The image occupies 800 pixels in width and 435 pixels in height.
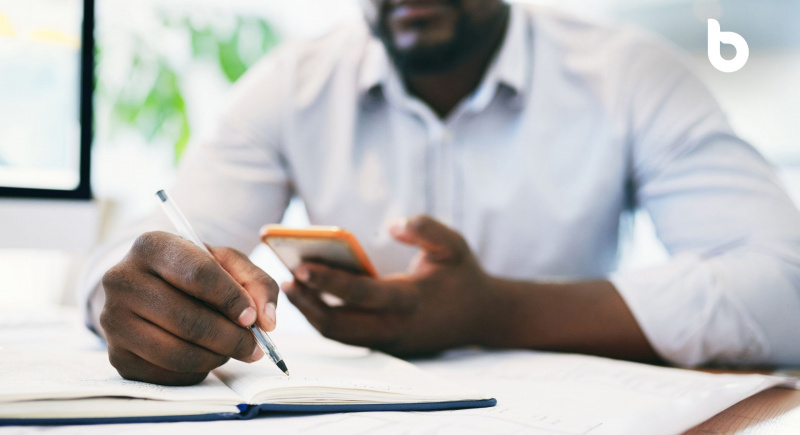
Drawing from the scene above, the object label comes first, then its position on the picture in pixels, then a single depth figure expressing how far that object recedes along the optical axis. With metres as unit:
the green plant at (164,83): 2.23
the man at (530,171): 0.75
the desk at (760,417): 0.41
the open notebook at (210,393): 0.36
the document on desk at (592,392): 0.38
